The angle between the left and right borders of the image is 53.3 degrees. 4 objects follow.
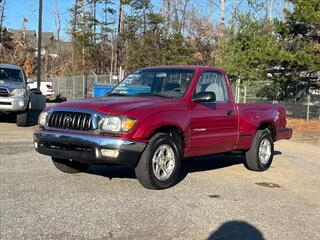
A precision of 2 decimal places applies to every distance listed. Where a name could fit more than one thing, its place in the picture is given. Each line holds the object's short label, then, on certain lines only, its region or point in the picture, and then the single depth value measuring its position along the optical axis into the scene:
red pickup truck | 4.18
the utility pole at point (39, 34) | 13.74
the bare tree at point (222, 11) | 22.54
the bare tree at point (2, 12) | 30.32
